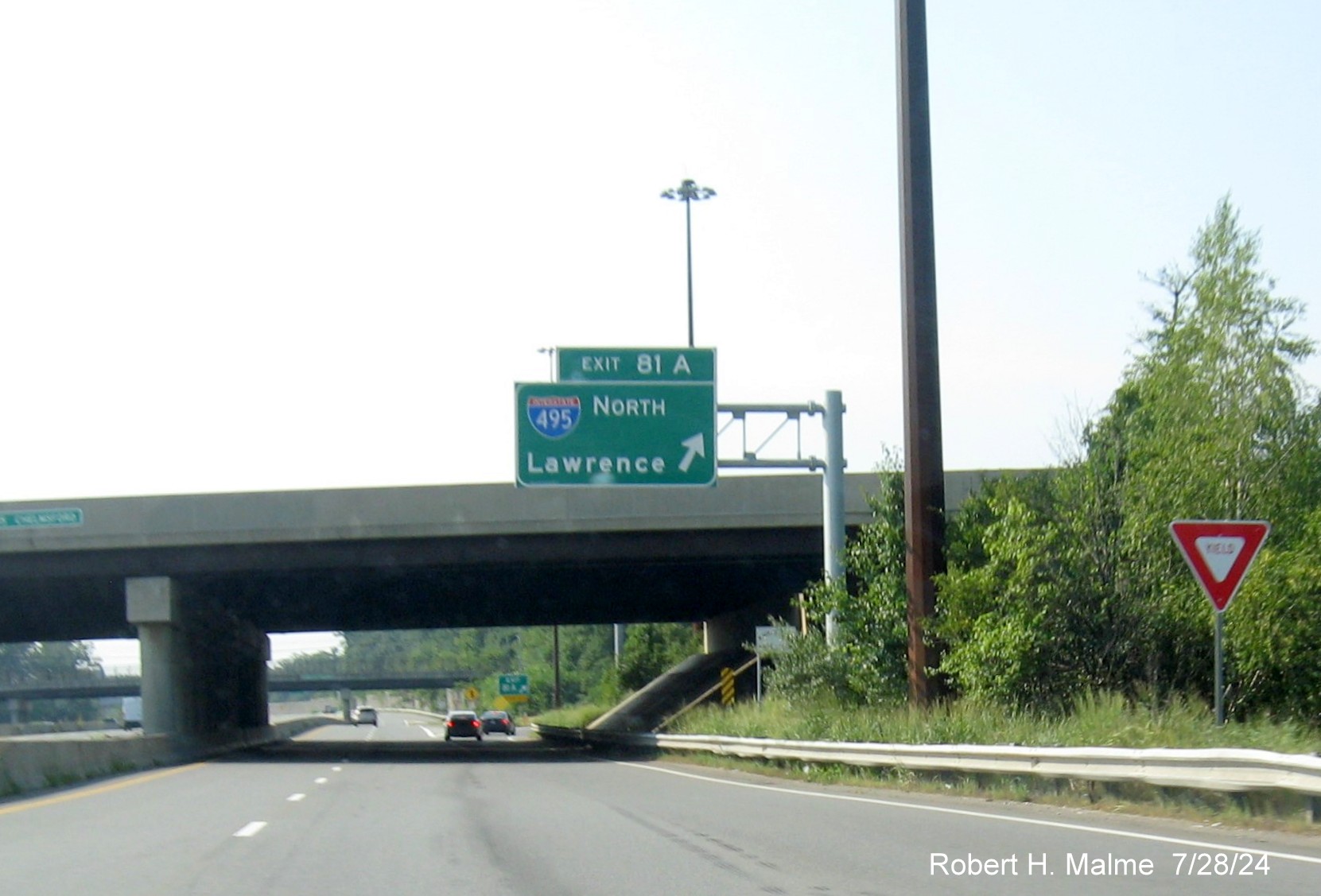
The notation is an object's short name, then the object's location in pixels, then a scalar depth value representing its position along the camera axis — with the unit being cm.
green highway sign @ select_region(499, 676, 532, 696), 9988
